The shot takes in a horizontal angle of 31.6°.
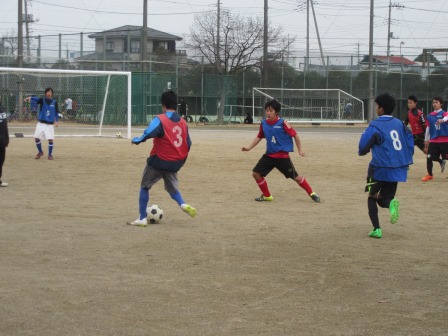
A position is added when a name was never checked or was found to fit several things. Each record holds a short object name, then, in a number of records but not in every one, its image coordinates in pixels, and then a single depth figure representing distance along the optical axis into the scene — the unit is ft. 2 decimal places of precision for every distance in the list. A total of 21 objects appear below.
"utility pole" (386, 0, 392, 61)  233.06
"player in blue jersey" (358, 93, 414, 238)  28.07
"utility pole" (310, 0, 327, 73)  161.58
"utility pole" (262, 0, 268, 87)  154.34
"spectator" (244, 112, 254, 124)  144.15
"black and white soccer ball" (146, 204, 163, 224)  31.27
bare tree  165.99
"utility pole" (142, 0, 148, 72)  134.10
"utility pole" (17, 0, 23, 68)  129.29
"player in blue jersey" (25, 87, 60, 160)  61.57
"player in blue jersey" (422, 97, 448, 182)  47.39
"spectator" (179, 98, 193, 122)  135.74
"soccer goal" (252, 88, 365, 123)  146.51
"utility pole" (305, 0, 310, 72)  215.98
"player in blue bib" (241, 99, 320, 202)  37.88
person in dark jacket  41.24
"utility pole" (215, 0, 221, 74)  165.31
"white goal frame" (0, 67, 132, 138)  82.37
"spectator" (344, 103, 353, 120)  148.81
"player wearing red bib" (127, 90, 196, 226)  30.04
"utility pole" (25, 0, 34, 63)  135.23
